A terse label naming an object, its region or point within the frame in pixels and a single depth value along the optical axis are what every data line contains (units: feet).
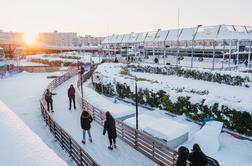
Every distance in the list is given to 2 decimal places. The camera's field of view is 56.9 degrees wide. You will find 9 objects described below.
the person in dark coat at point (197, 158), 20.21
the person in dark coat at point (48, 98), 44.42
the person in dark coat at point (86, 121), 30.66
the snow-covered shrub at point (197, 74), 66.08
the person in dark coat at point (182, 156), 20.83
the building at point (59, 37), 455.79
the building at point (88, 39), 496.15
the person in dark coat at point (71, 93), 46.57
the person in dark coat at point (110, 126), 28.73
